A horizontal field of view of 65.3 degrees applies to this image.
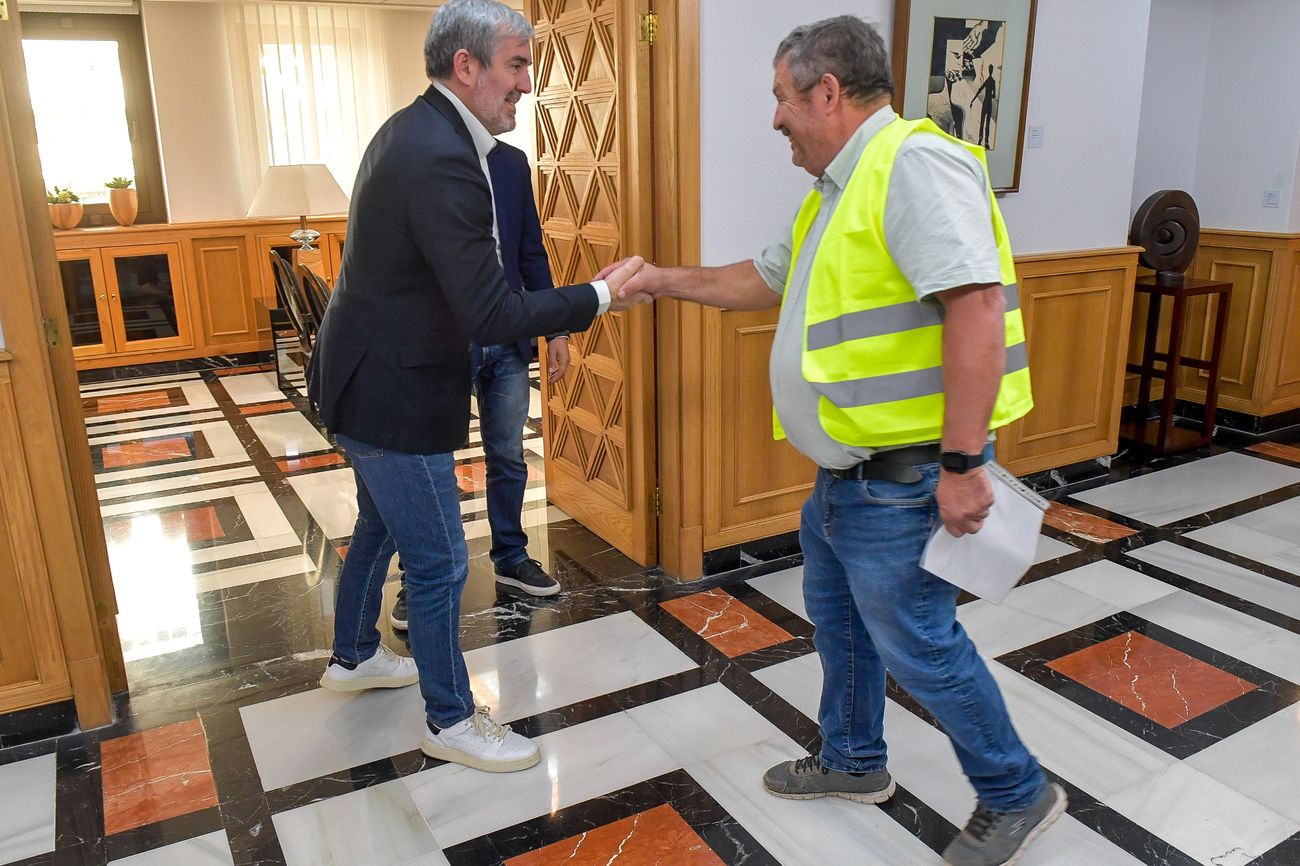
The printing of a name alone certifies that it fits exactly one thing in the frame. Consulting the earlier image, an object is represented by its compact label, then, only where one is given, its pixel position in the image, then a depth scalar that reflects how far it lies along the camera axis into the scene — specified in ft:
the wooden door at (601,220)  10.50
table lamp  17.46
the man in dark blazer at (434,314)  6.34
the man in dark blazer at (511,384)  9.89
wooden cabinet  22.39
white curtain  23.97
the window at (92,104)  22.90
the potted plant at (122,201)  22.71
